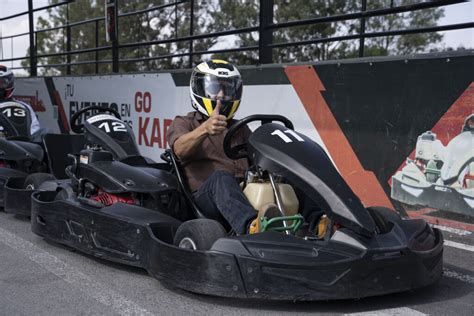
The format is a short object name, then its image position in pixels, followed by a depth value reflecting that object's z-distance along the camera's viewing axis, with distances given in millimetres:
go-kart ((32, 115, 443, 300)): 3004
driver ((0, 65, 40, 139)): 7266
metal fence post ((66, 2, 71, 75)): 13980
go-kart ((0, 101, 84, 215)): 5426
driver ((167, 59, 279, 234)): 3832
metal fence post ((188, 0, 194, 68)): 10367
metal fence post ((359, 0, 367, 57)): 6758
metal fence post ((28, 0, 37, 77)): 14141
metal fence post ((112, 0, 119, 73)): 10664
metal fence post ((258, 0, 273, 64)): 7227
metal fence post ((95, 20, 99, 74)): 13661
